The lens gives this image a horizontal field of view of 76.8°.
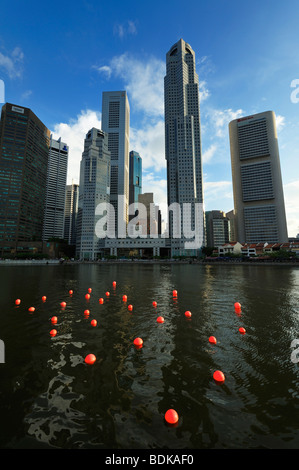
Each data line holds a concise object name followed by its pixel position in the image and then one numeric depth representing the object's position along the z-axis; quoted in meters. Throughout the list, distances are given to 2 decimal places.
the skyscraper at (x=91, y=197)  178.75
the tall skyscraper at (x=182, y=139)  161.50
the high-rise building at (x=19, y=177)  150.25
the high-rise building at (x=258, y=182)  161.25
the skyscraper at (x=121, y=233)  181.09
